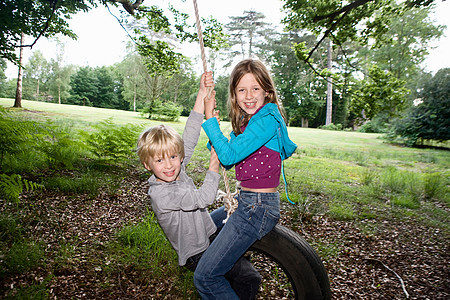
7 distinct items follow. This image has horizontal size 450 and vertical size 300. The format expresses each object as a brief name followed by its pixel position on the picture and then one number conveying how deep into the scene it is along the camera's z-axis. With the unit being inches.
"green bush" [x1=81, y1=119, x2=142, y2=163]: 213.6
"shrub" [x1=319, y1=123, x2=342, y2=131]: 1279.0
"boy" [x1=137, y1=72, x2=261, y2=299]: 65.2
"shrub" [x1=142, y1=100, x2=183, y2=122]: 813.2
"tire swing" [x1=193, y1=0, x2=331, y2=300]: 65.9
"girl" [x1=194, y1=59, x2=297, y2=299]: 64.3
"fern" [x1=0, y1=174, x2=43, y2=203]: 109.0
